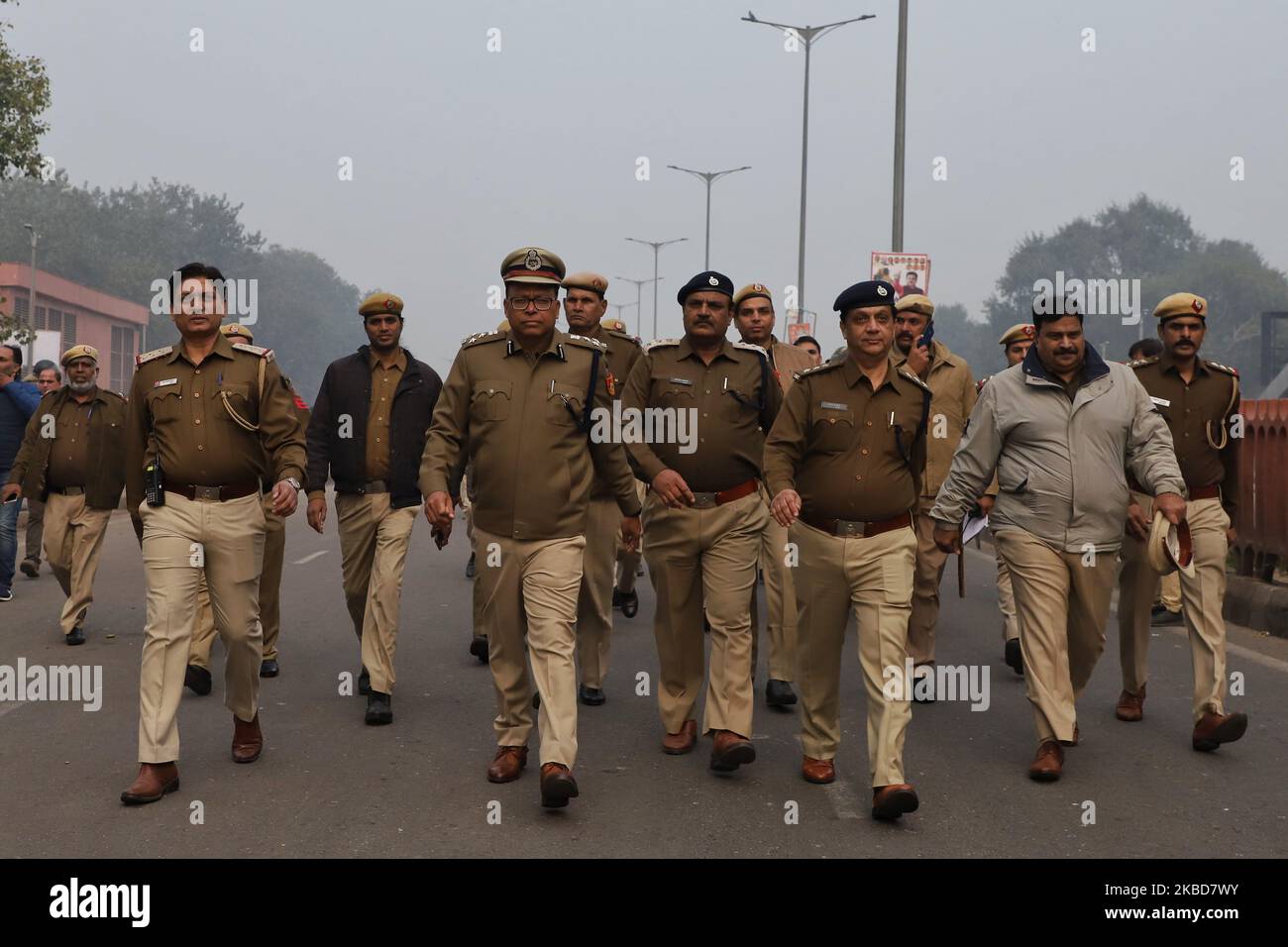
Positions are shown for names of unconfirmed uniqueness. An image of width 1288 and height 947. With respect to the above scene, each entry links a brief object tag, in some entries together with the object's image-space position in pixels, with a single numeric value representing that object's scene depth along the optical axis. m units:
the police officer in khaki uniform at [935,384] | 8.73
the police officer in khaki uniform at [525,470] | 6.13
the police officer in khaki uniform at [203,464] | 6.24
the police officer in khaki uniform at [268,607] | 8.48
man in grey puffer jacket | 6.49
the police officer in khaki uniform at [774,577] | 8.26
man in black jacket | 7.89
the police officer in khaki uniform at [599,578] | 8.10
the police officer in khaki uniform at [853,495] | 6.13
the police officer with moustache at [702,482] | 6.86
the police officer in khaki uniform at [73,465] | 10.28
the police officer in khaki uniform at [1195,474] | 7.31
